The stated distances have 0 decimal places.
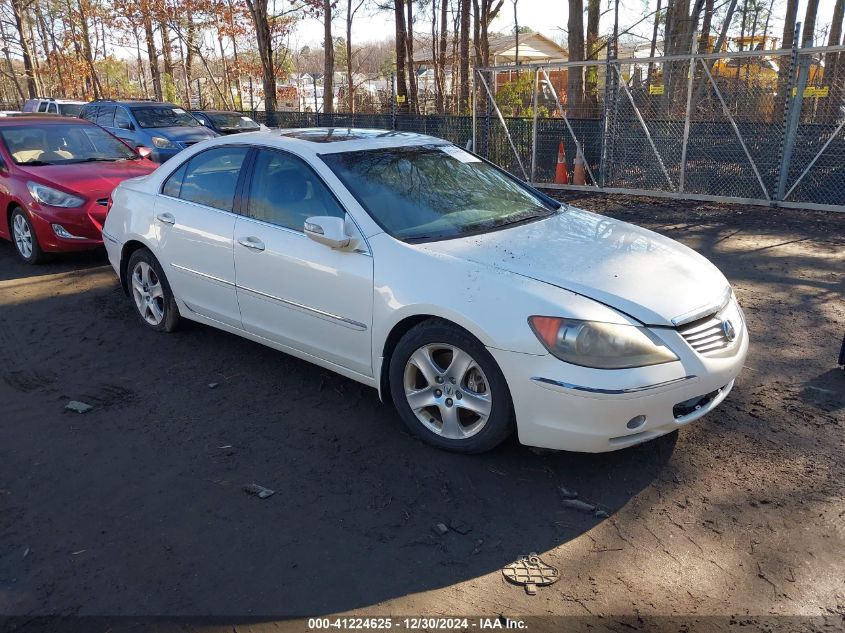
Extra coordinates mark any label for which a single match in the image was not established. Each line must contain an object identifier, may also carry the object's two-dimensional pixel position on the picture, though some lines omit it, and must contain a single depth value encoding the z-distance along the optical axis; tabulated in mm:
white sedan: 3393
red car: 7707
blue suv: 15695
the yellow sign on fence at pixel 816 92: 10547
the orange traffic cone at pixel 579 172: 13328
